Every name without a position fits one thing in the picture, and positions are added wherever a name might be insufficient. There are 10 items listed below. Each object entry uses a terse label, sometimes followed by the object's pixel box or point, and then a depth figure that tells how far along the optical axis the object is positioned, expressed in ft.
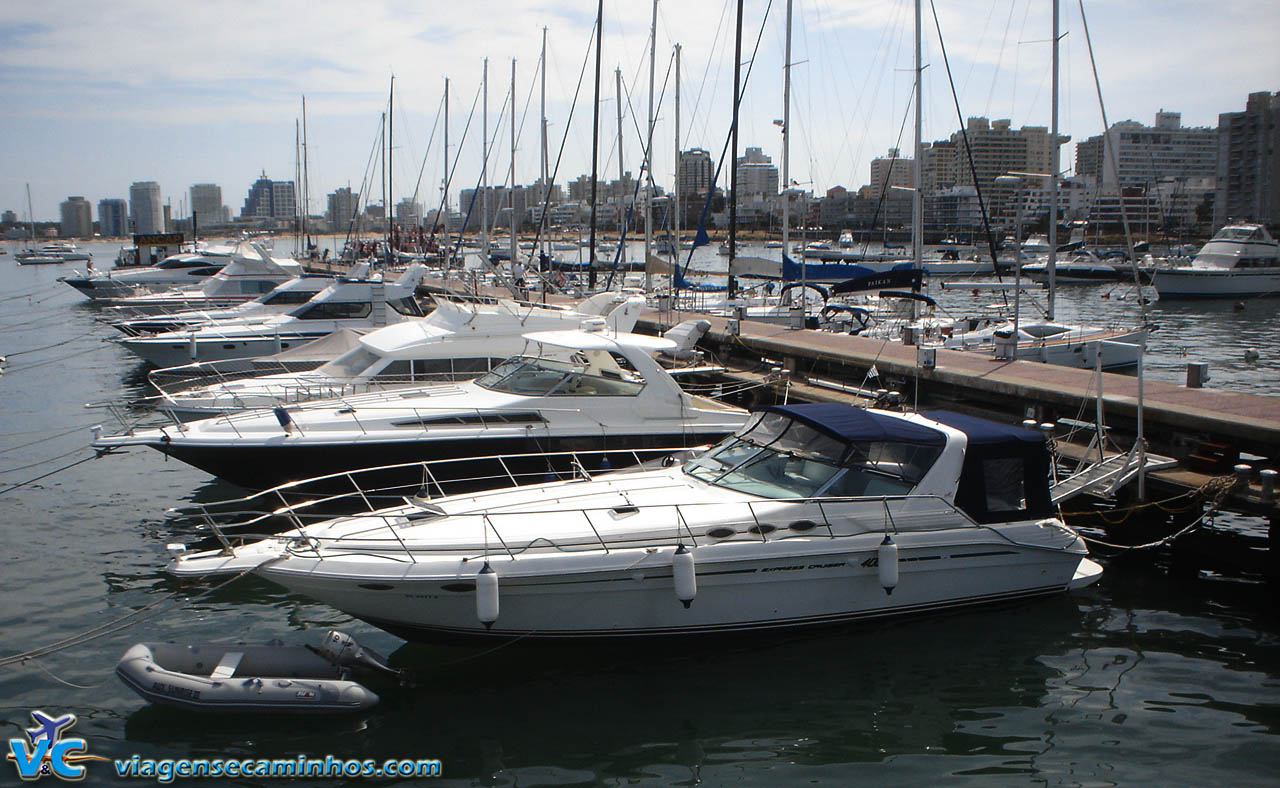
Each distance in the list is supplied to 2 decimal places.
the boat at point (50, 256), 303.07
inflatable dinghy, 23.84
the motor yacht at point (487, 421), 40.52
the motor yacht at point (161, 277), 152.76
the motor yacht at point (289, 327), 80.84
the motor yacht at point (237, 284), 114.52
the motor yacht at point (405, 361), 49.57
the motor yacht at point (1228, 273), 169.68
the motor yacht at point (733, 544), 25.64
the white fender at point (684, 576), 25.27
